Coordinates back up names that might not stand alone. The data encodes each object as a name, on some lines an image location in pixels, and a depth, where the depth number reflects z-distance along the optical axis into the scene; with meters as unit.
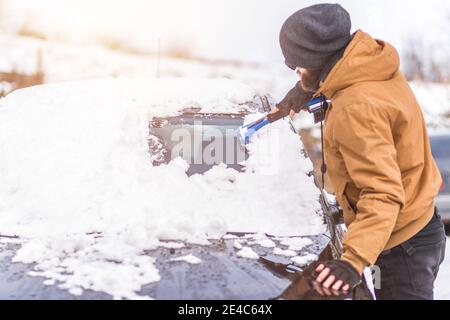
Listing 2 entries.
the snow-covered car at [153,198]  5.17
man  5.10
